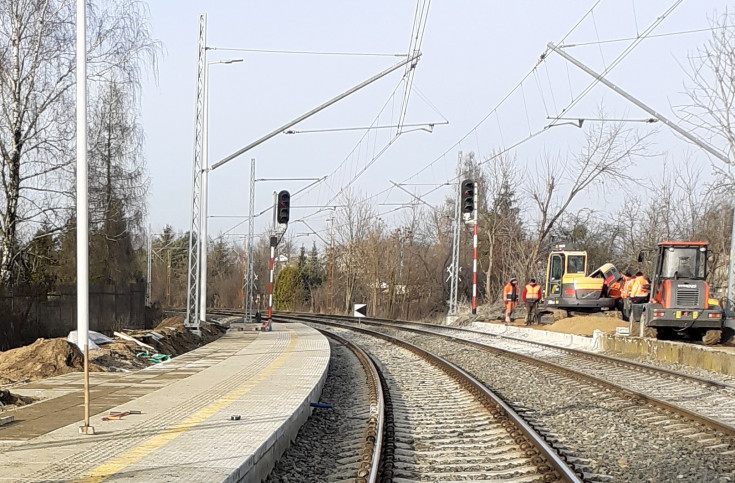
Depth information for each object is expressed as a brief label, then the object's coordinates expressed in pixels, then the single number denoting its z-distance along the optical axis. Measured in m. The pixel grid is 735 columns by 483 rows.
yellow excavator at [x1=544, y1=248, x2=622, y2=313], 37.06
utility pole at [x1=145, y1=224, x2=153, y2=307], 51.31
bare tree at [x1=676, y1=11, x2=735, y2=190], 28.48
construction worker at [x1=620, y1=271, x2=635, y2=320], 31.25
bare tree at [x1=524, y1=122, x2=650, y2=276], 52.12
